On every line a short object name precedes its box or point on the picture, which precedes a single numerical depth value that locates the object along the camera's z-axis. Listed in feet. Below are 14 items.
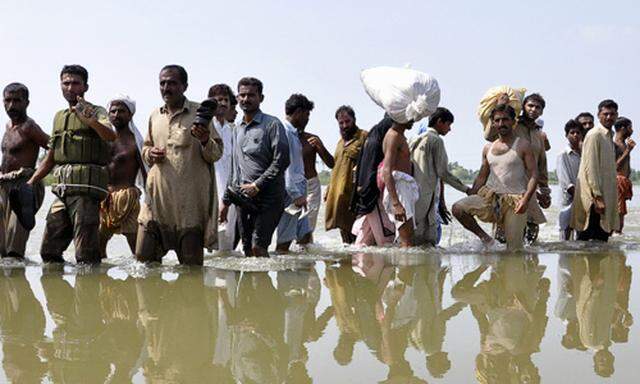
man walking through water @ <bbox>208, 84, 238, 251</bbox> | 24.67
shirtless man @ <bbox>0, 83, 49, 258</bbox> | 20.84
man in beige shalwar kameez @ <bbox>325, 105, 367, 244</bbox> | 27.22
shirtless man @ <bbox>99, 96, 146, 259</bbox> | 22.50
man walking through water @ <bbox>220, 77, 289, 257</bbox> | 20.45
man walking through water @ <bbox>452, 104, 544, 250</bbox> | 24.13
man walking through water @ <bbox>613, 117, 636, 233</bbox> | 31.94
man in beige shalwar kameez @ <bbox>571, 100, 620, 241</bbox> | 26.48
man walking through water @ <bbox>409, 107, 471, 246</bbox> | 25.85
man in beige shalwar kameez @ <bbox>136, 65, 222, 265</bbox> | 18.52
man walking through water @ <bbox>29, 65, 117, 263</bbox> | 19.56
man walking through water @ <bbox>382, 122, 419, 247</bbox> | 23.67
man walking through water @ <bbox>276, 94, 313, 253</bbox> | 24.00
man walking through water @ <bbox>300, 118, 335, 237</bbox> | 27.76
